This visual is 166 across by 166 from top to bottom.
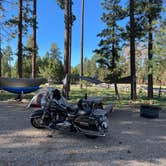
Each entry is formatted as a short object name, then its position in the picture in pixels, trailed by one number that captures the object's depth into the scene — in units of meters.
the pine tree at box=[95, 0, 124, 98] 11.67
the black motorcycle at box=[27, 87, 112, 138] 3.97
